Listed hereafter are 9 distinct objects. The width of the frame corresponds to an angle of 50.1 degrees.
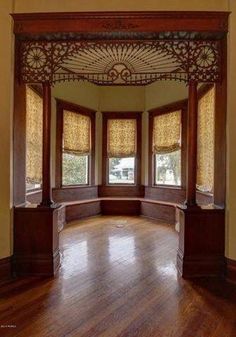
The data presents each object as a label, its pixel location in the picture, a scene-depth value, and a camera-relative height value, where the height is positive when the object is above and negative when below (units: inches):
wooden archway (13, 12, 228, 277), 112.0 +48.3
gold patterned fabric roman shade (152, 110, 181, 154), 225.9 +32.4
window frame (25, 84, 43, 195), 172.7 +53.2
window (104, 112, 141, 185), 255.8 +29.4
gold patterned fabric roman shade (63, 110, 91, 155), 228.1 +31.5
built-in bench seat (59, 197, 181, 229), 215.2 -38.1
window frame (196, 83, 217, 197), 164.5 +52.3
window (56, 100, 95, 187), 223.5 +20.5
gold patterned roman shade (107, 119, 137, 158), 256.1 +29.5
